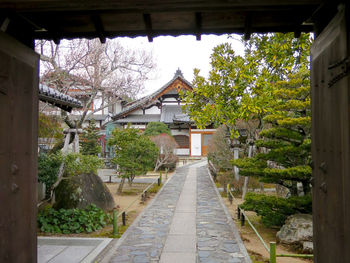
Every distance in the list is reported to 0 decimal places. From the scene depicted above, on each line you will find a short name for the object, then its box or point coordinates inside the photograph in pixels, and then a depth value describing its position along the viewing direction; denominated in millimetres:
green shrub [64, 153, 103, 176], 7391
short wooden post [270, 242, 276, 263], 4445
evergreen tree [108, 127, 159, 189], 12523
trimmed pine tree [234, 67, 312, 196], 6676
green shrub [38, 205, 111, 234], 7023
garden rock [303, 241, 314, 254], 5895
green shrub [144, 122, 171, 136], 23816
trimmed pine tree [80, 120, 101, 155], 21734
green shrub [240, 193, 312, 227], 6703
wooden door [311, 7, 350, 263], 2582
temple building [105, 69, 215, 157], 28719
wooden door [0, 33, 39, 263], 2951
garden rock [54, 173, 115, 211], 7715
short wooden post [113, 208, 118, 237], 6898
